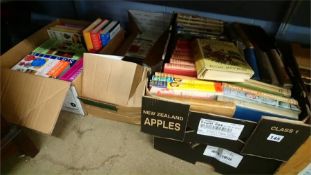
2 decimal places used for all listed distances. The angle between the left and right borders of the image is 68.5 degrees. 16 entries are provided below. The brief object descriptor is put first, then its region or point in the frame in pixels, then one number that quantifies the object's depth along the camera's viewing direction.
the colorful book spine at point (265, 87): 0.74
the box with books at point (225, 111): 0.67
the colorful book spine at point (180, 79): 0.74
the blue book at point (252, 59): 0.80
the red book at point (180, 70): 0.78
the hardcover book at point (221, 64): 0.71
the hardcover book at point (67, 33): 1.21
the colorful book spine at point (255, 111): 0.69
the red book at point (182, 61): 0.80
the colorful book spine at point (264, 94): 0.71
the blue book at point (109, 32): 1.16
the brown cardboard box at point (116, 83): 0.95
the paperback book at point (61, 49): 1.18
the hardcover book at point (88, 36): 1.15
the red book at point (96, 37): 1.14
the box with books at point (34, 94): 0.94
